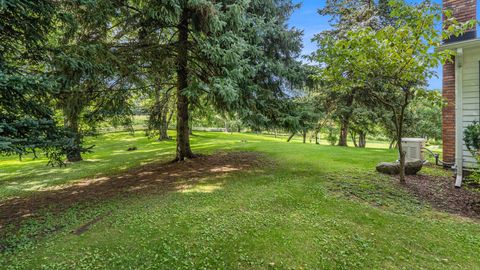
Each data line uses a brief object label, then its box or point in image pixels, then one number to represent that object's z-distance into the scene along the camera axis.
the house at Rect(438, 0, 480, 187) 5.57
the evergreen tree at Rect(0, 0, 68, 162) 3.14
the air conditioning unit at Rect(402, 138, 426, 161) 7.83
